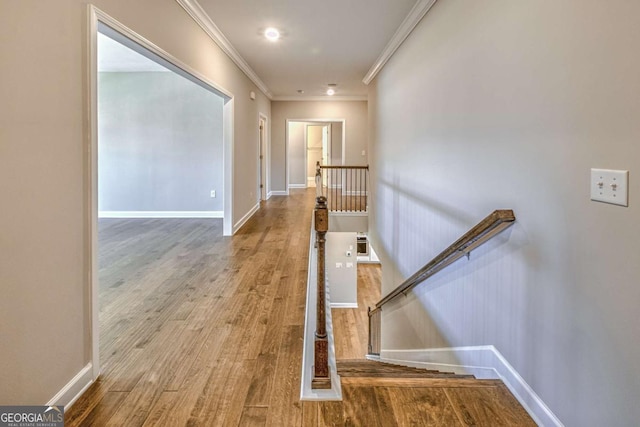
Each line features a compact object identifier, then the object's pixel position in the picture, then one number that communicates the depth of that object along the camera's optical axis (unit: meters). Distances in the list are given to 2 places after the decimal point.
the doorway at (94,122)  1.92
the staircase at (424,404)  1.71
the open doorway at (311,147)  10.54
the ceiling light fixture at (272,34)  4.45
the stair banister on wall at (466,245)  1.99
